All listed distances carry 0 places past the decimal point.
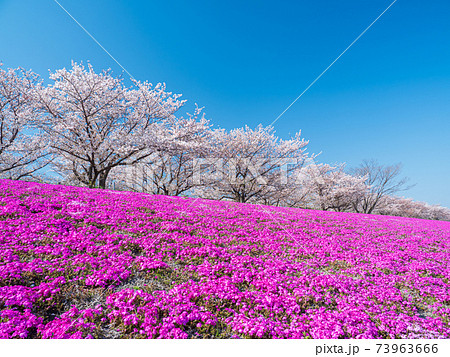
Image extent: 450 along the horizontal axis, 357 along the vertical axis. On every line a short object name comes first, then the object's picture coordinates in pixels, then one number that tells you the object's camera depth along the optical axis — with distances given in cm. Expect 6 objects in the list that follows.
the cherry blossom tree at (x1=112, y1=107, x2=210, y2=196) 2772
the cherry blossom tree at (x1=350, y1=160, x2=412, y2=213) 4803
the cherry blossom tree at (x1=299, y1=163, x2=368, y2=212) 4522
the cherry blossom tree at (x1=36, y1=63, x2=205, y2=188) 2095
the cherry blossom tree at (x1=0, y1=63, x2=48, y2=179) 2091
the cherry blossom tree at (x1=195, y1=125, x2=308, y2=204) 3291
